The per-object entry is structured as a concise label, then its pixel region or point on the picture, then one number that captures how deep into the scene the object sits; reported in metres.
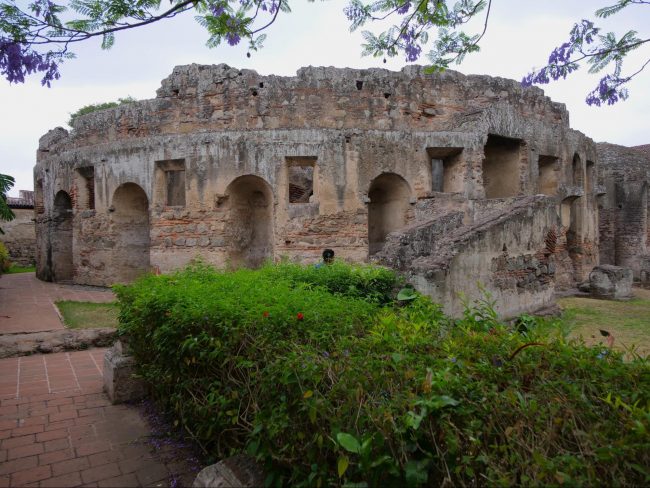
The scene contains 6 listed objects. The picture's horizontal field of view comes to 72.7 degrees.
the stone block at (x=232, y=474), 2.47
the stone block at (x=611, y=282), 12.49
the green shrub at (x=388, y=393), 1.78
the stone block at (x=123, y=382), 4.68
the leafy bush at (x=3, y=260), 15.39
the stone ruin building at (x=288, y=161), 11.98
